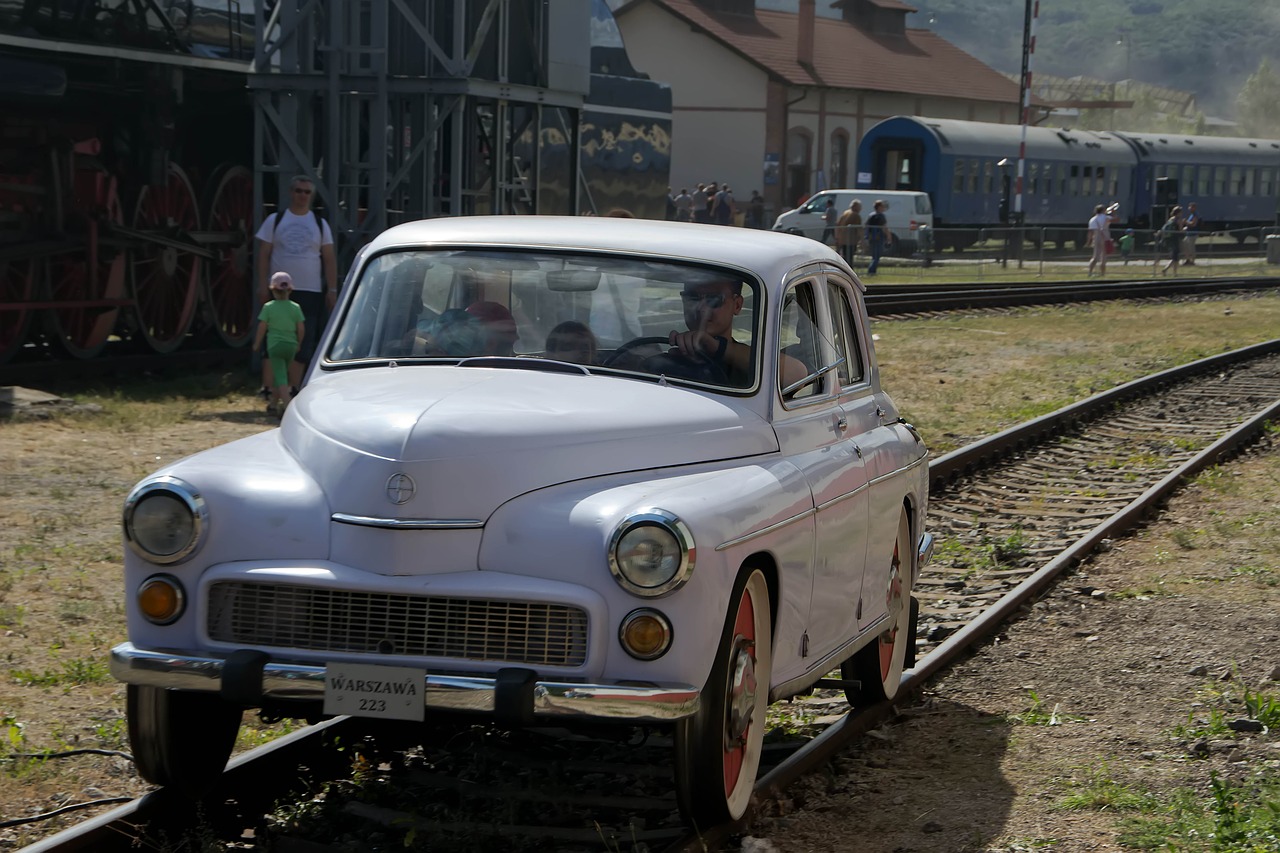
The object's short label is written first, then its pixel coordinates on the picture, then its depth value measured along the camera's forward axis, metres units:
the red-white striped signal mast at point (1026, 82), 48.62
